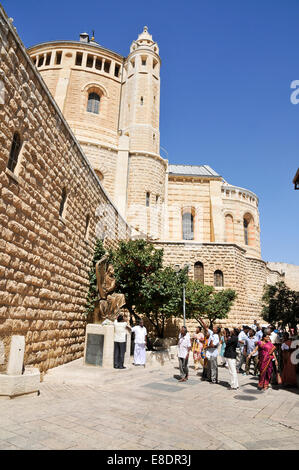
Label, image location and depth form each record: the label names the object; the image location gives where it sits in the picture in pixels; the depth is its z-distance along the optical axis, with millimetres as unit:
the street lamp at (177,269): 14264
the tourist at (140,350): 9453
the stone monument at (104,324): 8258
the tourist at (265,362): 7312
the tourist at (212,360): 7875
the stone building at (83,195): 5844
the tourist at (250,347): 9500
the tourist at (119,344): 8305
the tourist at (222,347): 11722
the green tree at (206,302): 16172
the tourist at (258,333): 10505
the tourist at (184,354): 7797
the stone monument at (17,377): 4648
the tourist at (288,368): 7643
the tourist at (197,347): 10609
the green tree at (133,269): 12289
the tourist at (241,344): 9992
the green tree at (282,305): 15300
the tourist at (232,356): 7129
